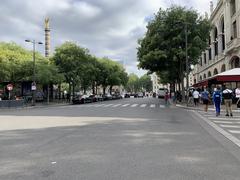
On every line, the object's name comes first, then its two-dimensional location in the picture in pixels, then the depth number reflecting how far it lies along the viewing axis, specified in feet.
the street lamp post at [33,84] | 75.25
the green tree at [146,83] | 304.89
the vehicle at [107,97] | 128.58
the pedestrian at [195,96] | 55.06
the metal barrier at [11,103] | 64.89
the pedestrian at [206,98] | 43.97
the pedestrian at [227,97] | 34.89
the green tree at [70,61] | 97.08
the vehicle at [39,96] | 94.24
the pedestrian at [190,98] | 63.08
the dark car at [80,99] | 89.62
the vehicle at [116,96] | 145.40
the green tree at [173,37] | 65.38
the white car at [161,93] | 146.89
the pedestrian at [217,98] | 36.02
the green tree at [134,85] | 307.31
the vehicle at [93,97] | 102.47
